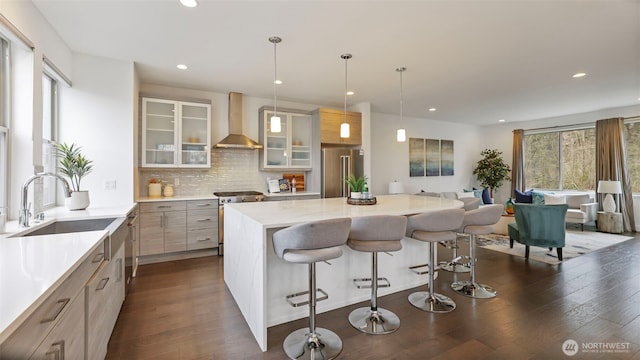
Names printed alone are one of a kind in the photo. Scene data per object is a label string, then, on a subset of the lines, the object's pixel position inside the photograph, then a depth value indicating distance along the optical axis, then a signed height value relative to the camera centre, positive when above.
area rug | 4.38 -1.07
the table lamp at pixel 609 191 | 6.02 -0.20
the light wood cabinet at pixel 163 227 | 4.01 -0.61
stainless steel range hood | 4.90 +1.06
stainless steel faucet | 2.06 -0.16
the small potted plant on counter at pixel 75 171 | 2.89 +0.13
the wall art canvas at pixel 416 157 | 7.48 +0.66
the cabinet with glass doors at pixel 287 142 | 5.19 +0.76
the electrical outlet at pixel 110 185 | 3.51 -0.01
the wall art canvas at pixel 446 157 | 8.05 +0.69
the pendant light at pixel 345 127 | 3.50 +0.70
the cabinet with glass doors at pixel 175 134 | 4.36 +0.77
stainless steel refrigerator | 5.30 +0.25
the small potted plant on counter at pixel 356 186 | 3.23 -0.04
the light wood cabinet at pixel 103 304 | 1.57 -0.77
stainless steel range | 4.44 -0.27
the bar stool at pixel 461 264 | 3.62 -0.99
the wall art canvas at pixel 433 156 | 7.81 +0.69
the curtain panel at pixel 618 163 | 6.16 +0.38
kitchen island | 2.18 -0.76
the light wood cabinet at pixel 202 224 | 4.28 -0.60
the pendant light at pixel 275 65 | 3.05 +1.49
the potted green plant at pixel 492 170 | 7.97 +0.32
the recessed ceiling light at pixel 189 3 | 2.40 +1.49
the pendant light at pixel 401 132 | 3.96 +0.70
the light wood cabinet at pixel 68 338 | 1.05 -0.62
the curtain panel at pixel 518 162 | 7.88 +0.53
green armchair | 4.07 -0.61
